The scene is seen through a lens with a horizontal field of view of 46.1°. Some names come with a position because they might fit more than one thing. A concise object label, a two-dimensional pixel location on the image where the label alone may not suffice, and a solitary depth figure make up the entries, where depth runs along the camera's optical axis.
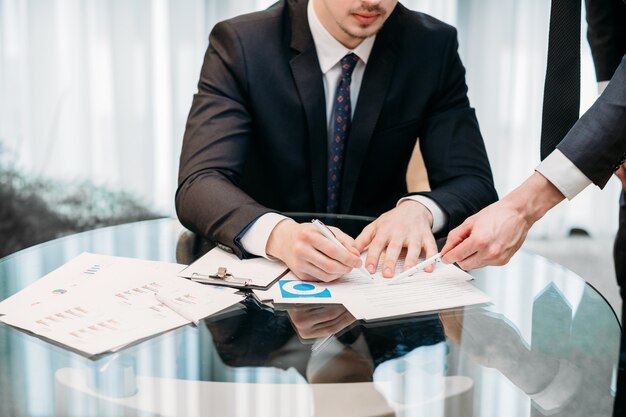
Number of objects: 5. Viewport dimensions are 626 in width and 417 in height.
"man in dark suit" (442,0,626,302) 1.43
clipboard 1.39
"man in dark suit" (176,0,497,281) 1.90
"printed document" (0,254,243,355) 1.17
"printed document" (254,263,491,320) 1.29
